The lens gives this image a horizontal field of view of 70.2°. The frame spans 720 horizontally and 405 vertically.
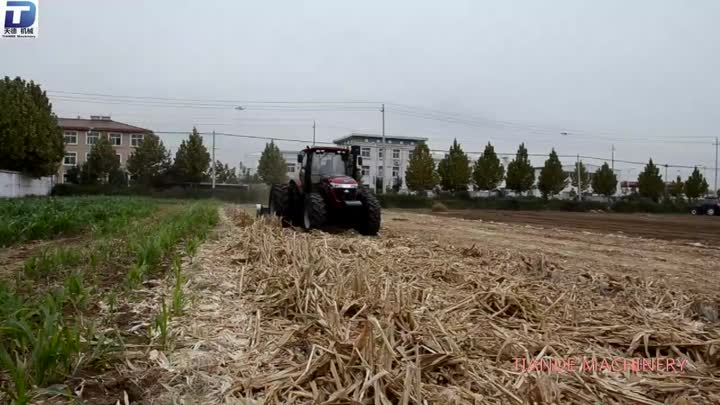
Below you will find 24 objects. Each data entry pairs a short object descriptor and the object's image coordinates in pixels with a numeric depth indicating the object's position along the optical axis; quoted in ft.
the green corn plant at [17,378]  7.67
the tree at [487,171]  190.08
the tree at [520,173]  193.67
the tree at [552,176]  199.93
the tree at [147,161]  170.60
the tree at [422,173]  187.52
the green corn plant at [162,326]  11.10
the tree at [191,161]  167.12
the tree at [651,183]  218.79
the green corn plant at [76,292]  12.92
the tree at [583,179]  254.27
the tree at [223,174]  205.16
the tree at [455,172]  184.44
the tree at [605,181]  220.43
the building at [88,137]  222.69
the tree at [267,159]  179.62
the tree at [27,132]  114.42
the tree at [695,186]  232.53
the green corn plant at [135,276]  15.36
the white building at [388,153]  265.34
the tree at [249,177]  174.46
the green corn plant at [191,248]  22.89
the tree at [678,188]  253.71
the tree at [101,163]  164.25
